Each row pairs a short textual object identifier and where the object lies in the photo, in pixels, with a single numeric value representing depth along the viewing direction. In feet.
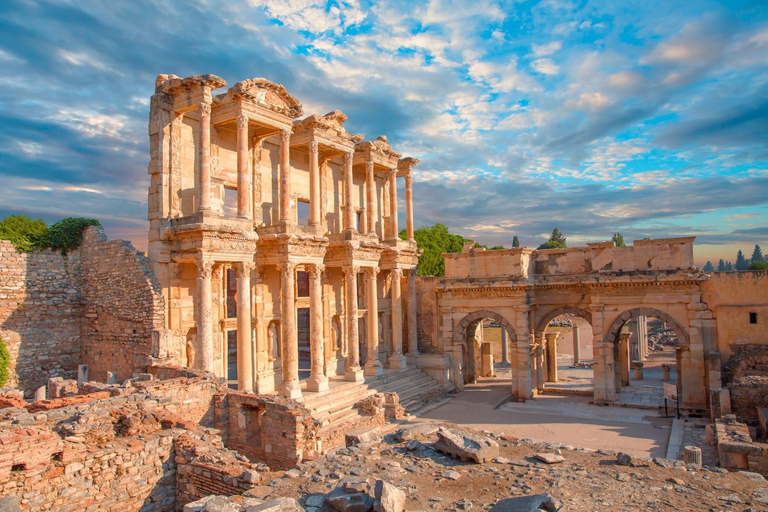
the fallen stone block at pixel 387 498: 24.66
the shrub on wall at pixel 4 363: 55.93
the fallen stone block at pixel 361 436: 39.22
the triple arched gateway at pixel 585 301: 70.74
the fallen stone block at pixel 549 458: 33.04
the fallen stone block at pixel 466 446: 33.14
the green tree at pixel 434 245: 159.53
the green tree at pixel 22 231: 59.11
